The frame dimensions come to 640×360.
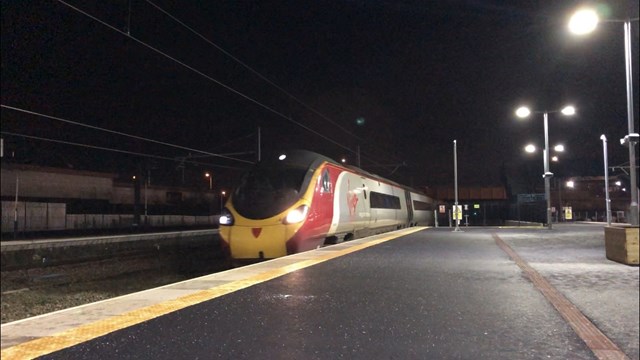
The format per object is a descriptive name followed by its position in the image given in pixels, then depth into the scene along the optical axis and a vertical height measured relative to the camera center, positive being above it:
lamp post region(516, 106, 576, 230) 23.11 +4.33
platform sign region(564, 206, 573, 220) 42.97 -0.29
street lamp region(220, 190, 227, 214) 61.28 +2.13
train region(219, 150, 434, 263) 14.45 +0.10
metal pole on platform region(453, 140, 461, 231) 25.66 -0.25
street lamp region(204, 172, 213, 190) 75.54 +5.33
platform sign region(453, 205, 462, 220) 26.33 -0.15
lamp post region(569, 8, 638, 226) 10.44 +3.48
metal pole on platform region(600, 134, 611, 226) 29.56 +2.67
